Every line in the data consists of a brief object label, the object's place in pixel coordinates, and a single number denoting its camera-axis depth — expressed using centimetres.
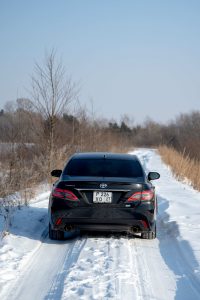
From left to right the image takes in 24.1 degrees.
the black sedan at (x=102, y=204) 728
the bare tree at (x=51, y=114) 1681
